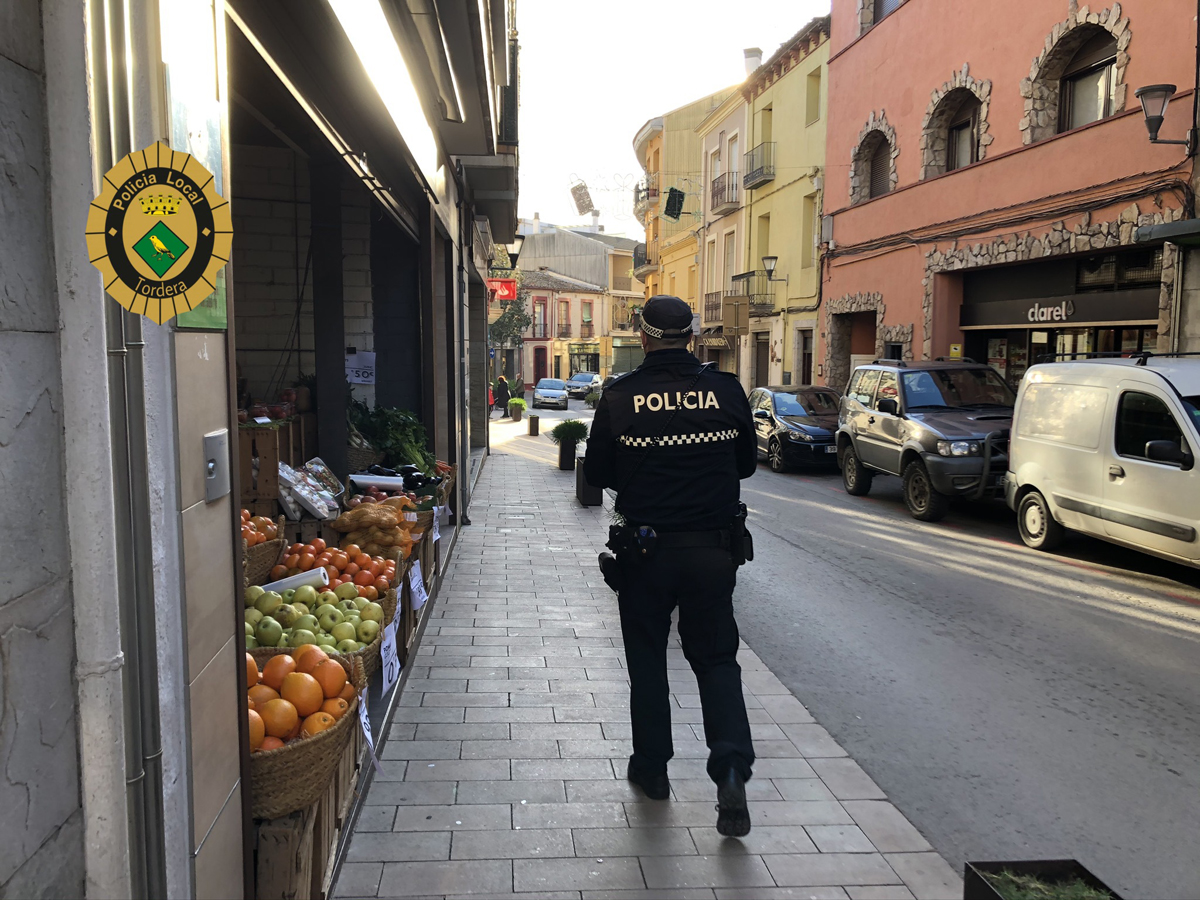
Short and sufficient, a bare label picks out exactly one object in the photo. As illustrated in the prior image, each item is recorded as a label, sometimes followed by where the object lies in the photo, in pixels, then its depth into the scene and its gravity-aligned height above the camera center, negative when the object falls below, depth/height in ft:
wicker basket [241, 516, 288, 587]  13.99 -3.14
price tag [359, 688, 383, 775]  11.05 -4.45
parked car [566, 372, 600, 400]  152.87 -4.09
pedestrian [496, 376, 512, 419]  115.64 -4.44
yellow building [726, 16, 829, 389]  80.07 +14.65
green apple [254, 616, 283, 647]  11.91 -3.59
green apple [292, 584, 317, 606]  13.40 -3.48
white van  24.71 -2.74
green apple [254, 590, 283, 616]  12.68 -3.41
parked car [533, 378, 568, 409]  128.77 -5.03
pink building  40.75 +10.31
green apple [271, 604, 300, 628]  12.44 -3.51
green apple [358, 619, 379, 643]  12.88 -3.84
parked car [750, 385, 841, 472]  52.16 -3.72
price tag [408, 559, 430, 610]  17.92 -4.54
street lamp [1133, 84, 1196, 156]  35.55 +10.25
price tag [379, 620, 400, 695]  13.55 -4.54
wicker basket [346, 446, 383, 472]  24.29 -2.67
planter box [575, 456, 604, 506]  37.45 -5.72
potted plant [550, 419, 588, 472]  52.24 -4.50
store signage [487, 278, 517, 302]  66.88 +5.34
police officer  12.11 -2.29
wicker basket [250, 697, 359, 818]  8.67 -4.03
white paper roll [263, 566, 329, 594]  13.97 -3.40
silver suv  35.94 -2.87
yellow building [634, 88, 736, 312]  135.23 +27.19
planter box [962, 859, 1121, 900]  8.63 -4.84
